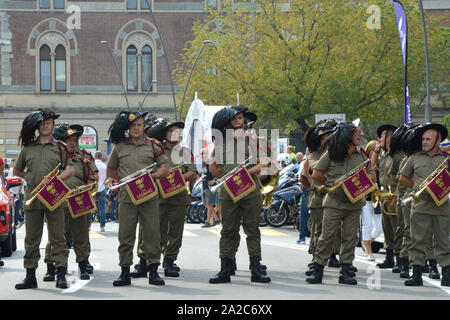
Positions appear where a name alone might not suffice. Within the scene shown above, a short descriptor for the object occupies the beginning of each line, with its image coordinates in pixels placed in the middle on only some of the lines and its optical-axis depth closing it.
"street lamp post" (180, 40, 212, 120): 39.96
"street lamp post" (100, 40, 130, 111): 46.03
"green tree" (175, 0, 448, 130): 33.94
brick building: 49.03
